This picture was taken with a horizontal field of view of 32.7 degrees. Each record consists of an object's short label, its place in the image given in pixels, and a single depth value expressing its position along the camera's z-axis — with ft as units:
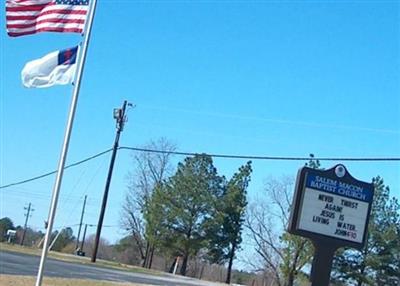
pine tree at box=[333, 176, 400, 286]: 164.66
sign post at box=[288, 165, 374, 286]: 39.63
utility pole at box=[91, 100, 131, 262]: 129.18
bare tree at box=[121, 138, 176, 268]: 206.18
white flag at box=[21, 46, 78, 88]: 40.65
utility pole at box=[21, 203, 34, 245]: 274.77
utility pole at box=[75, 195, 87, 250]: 267.92
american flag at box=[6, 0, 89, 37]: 40.34
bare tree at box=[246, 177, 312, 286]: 160.66
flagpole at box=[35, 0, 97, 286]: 39.10
